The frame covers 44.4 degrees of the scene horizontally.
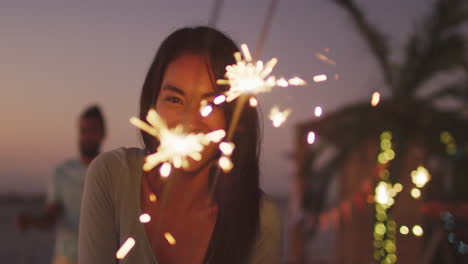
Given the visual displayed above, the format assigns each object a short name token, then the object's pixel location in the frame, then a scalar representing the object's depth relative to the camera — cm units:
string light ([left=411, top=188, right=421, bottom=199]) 600
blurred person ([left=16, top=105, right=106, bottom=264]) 339
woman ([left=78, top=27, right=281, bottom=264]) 158
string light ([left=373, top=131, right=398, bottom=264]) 559
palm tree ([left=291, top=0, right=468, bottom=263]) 675
